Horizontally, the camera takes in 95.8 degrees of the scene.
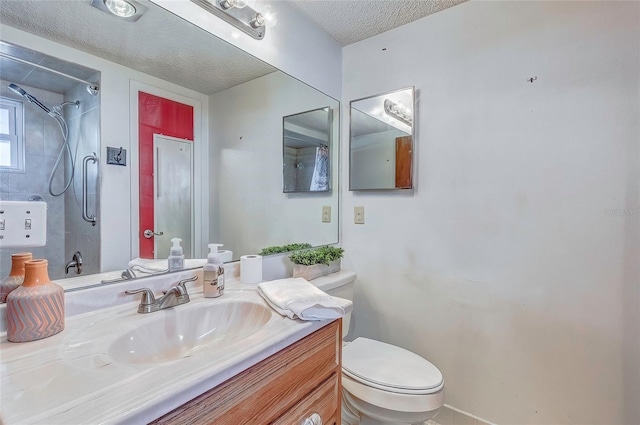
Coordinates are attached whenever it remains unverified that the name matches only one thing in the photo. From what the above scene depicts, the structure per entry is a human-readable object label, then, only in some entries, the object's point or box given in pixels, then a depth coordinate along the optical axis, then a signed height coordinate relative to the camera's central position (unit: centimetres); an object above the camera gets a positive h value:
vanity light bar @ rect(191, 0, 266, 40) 111 +78
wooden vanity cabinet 56 -43
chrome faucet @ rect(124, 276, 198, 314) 86 -28
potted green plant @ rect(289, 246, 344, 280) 144 -27
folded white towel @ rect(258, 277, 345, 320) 82 -28
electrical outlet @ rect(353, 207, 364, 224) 173 -4
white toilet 102 -65
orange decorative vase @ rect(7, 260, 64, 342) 64 -23
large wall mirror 79 +34
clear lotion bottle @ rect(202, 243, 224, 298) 100 -25
